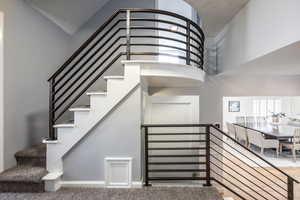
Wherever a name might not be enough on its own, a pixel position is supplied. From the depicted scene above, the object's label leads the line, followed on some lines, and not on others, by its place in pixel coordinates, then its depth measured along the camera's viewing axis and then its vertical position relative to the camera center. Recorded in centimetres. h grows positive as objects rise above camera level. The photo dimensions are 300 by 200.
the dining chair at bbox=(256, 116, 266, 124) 916 -101
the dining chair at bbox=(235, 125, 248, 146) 714 -137
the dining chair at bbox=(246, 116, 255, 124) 955 -97
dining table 585 -109
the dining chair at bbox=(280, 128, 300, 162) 573 -130
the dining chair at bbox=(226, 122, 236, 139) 827 -133
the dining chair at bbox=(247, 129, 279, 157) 609 -138
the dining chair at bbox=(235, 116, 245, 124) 953 -97
